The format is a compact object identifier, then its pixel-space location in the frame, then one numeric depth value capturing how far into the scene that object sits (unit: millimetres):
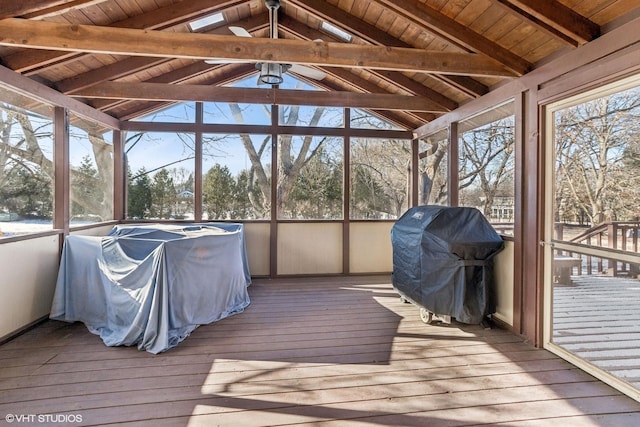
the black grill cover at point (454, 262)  3441
